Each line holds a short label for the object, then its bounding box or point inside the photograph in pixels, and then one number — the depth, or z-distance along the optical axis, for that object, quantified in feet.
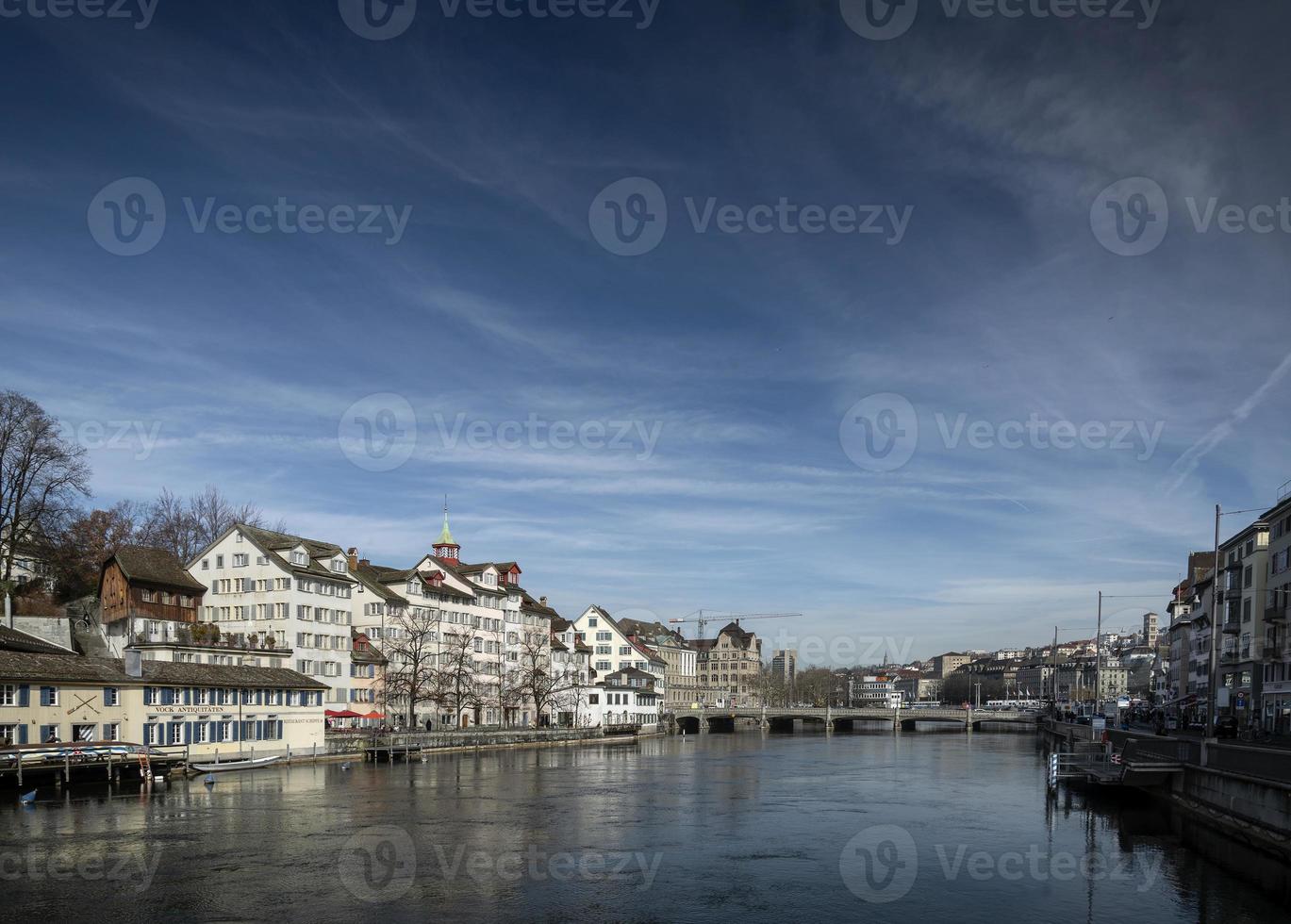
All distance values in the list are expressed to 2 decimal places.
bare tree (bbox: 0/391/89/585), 260.42
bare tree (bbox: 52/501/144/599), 302.86
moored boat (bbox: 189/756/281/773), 217.11
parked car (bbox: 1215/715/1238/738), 206.08
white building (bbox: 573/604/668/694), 513.86
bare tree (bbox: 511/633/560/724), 388.78
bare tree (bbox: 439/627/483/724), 343.26
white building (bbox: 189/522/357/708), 295.48
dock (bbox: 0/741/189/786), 180.24
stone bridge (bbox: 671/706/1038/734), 521.65
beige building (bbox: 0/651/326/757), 195.00
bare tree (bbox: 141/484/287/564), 359.05
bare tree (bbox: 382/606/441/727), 326.03
